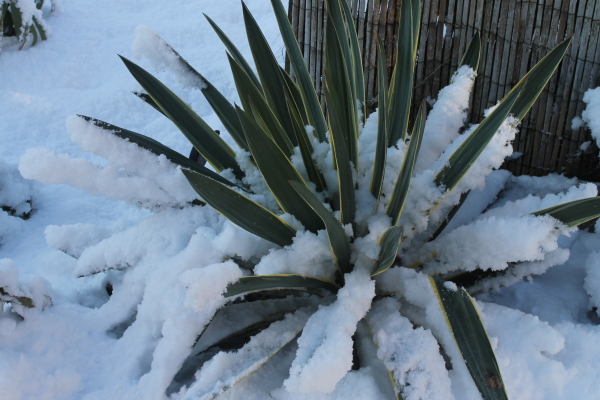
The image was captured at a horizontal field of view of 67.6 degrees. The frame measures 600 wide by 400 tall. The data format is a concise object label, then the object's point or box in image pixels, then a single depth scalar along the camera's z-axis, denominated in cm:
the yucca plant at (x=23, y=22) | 312
